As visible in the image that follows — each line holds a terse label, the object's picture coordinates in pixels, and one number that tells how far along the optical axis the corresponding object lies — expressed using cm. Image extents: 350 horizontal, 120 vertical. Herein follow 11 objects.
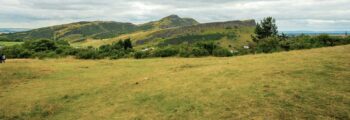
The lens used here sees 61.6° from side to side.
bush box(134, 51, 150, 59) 6219
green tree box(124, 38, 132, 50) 10219
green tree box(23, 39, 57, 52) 8644
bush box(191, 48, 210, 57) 5909
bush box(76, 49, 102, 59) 6321
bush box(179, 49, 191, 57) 5944
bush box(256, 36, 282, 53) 5979
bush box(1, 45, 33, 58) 7356
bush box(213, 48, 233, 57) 5541
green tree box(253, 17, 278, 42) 9188
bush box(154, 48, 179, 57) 6369
